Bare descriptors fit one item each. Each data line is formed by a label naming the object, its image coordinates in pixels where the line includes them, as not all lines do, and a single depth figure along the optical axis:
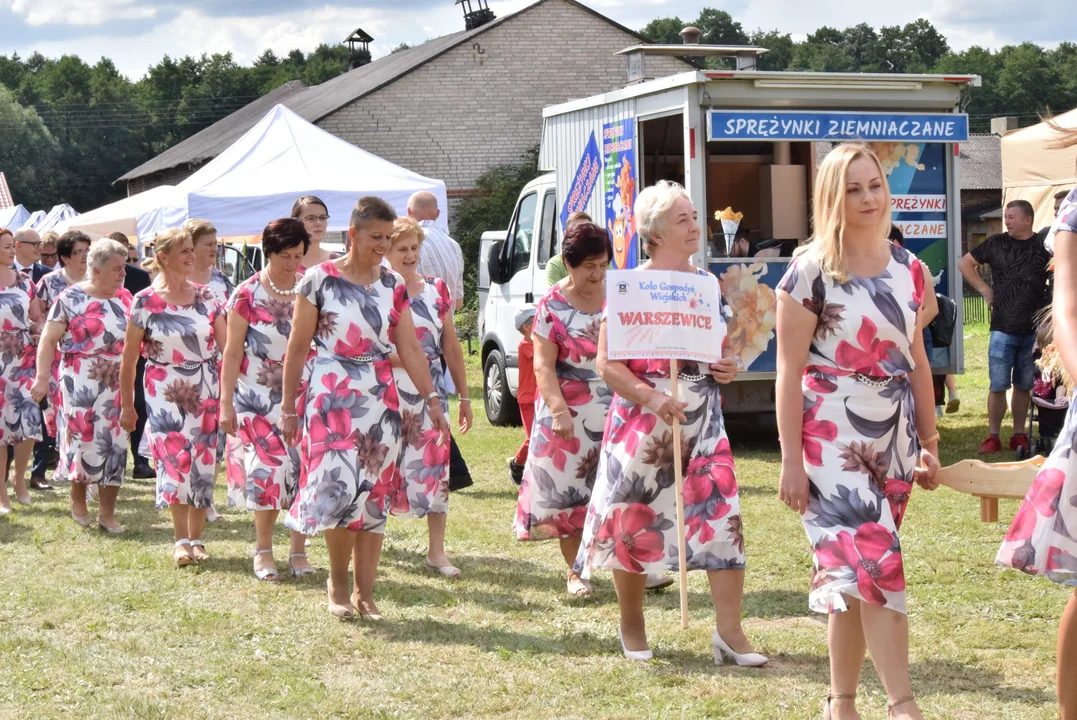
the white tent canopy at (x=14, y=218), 36.09
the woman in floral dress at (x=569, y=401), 6.04
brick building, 37.41
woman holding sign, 5.21
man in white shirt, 9.51
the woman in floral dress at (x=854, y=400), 4.07
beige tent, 15.28
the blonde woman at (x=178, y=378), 7.88
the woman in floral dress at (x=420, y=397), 7.15
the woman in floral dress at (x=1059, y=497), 3.48
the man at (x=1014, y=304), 10.84
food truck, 11.13
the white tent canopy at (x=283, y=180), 15.12
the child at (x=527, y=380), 7.72
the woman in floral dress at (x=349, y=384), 5.98
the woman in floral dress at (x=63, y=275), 10.39
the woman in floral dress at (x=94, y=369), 8.89
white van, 13.34
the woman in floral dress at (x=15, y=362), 10.19
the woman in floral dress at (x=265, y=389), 7.04
